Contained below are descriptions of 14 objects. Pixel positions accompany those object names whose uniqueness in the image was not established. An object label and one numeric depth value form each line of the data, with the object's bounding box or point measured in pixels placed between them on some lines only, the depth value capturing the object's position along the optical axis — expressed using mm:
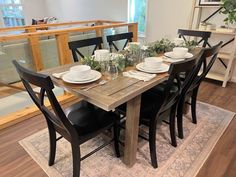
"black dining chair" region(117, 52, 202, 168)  1372
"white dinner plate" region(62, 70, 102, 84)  1352
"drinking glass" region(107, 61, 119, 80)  1521
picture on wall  3029
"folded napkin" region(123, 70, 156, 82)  1469
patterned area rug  1649
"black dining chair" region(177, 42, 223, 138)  1658
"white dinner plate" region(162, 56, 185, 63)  1865
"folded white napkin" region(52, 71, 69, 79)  1477
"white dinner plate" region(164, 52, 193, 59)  1936
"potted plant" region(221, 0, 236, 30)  2654
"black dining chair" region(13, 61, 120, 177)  1090
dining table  1179
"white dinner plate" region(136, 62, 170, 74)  1585
